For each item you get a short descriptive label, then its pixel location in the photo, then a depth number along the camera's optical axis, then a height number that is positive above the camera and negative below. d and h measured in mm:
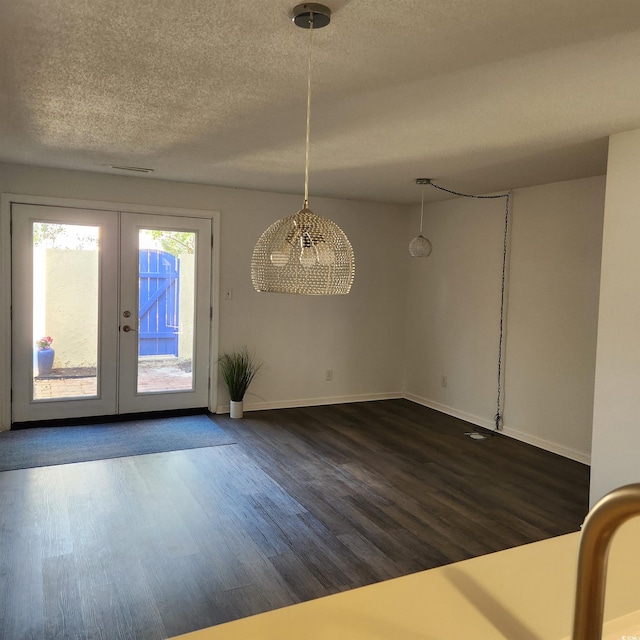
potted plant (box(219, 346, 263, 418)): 5812 -946
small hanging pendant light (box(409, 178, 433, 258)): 5445 +382
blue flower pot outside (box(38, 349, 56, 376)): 5266 -773
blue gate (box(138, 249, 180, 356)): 5629 -218
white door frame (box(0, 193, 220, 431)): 5016 +209
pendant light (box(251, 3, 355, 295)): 1910 +106
